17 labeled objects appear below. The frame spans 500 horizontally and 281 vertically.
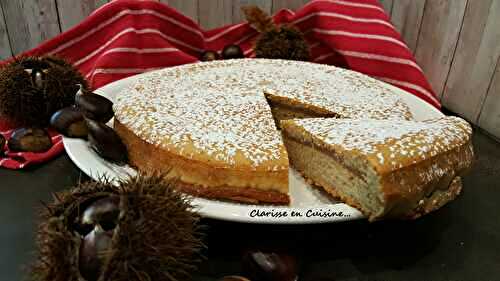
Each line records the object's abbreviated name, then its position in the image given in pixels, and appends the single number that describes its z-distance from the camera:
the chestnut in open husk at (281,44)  0.54
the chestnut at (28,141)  0.40
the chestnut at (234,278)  0.26
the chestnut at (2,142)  0.40
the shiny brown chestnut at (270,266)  0.27
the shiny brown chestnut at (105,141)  0.34
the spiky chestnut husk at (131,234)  0.22
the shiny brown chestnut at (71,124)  0.36
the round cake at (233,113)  0.32
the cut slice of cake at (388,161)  0.30
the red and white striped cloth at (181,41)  0.53
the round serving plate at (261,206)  0.29
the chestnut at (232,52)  0.57
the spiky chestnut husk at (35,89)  0.40
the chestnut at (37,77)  0.41
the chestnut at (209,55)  0.58
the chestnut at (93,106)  0.37
